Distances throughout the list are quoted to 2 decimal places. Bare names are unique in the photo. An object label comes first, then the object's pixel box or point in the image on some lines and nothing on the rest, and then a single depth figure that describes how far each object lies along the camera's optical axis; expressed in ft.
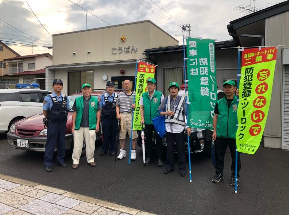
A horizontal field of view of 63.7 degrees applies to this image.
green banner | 13.61
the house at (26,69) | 77.51
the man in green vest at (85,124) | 16.11
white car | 24.58
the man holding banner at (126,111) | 17.81
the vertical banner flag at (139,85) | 17.24
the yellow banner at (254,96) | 11.82
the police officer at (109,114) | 18.30
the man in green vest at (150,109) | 16.07
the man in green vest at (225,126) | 12.74
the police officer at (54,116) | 15.56
